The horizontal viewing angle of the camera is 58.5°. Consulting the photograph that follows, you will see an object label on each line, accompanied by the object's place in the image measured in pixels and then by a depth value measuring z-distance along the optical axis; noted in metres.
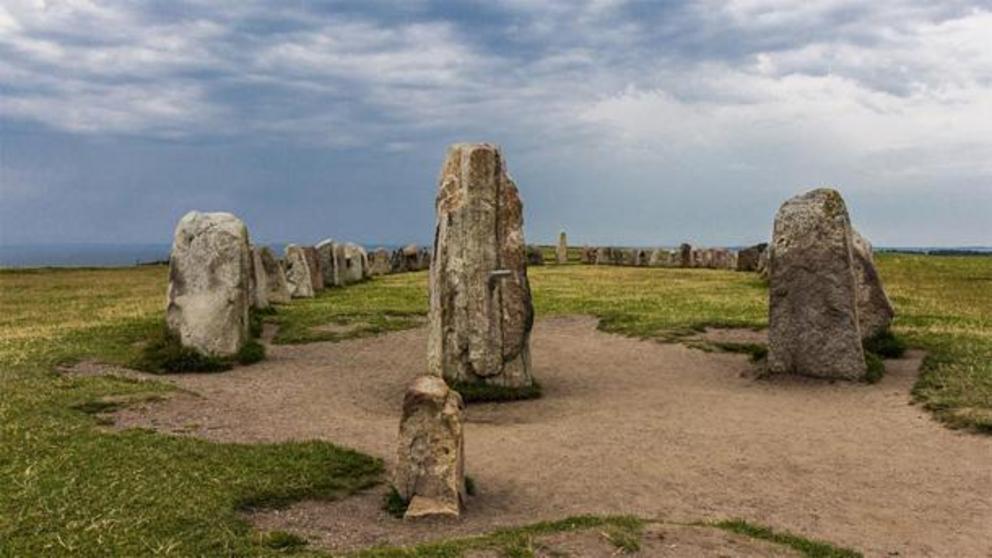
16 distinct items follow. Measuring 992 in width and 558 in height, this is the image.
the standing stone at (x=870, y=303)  18.61
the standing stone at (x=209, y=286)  18.09
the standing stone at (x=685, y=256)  52.00
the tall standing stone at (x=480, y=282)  15.48
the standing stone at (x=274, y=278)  29.12
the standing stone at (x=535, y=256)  53.34
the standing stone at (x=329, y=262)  35.66
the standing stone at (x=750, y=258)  47.69
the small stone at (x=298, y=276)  31.25
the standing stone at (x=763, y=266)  39.76
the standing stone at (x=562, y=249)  55.91
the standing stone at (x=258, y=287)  25.25
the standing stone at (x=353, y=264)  38.19
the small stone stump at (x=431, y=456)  9.20
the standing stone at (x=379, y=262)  44.97
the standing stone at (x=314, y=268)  33.81
